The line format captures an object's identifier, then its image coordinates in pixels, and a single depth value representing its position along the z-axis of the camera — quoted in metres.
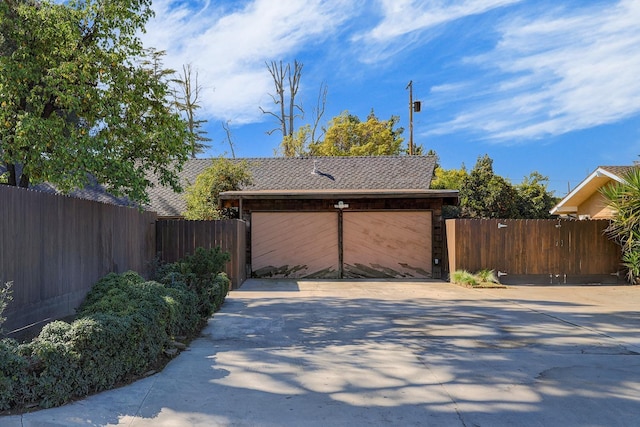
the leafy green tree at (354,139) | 31.88
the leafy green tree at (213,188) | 14.54
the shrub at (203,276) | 7.23
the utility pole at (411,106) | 28.53
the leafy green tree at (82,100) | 7.75
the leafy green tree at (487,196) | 21.20
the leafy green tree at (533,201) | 23.02
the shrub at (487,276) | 12.34
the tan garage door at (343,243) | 14.34
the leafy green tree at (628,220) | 11.84
